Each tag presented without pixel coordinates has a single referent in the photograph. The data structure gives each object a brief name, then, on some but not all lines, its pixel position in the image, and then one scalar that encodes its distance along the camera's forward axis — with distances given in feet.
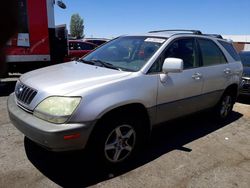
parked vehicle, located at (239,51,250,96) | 15.82
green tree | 171.99
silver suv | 6.47
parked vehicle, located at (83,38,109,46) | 36.64
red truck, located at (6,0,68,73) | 16.64
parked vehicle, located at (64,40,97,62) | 24.40
